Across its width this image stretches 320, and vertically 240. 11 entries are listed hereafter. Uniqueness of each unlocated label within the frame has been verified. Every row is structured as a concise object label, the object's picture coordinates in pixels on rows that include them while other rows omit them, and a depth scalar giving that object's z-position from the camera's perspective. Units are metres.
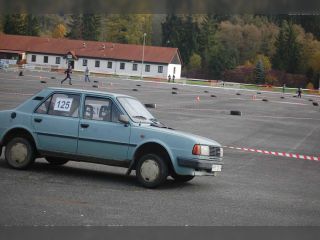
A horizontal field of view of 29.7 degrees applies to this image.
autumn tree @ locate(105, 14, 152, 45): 147.50
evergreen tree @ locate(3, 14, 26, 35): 141.62
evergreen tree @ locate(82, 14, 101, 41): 153.88
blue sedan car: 10.41
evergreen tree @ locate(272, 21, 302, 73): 126.06
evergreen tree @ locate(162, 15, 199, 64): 145.25
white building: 120.88
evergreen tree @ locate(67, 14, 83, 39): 158.00
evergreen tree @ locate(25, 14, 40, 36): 144.38
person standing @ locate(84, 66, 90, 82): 63.87
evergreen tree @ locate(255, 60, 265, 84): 115.36
